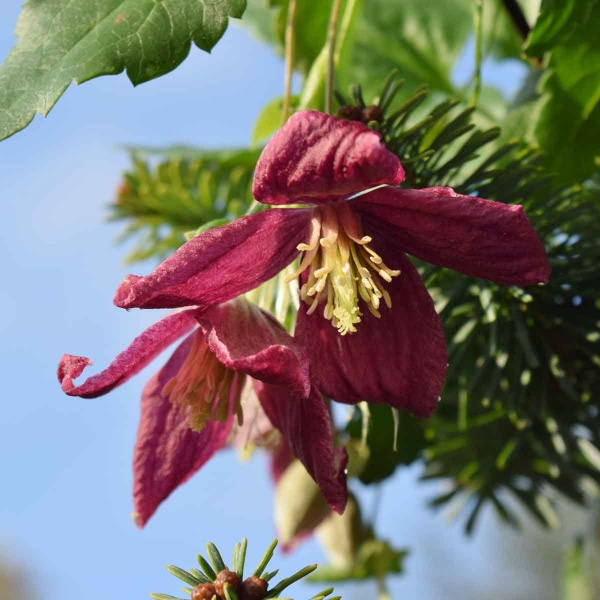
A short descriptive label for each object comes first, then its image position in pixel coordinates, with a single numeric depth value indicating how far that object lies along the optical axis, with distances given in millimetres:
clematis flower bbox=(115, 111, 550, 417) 212
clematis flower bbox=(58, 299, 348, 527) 216
